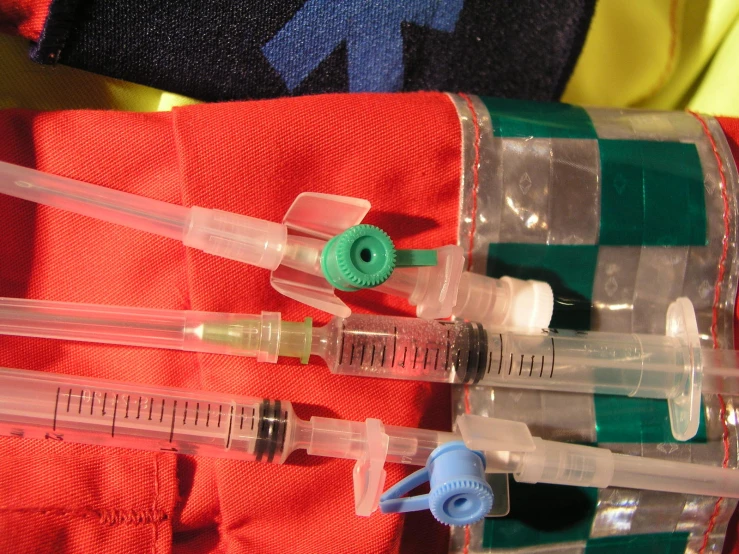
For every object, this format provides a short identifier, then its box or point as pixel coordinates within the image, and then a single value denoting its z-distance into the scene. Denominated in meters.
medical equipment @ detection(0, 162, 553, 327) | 0.14
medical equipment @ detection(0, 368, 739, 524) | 0.14
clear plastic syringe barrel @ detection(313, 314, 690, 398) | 0.15
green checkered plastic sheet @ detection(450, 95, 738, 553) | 0.15
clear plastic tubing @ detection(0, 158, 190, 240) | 0.14
